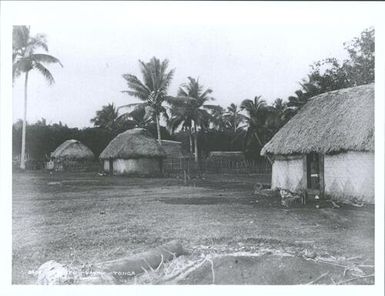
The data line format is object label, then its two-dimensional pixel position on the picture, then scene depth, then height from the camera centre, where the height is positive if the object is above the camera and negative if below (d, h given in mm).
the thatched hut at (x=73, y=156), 20858 -307
